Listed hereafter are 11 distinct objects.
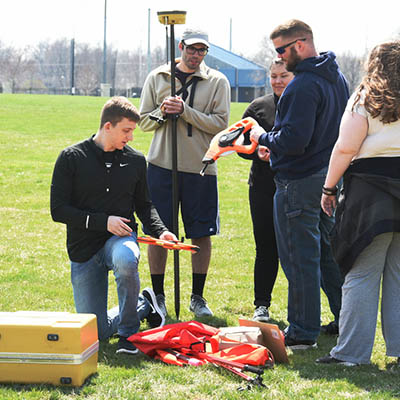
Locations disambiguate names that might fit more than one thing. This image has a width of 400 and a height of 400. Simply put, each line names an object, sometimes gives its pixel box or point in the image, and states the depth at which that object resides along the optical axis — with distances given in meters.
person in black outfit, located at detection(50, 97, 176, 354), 7.91
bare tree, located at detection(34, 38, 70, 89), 188.06
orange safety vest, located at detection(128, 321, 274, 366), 7.29
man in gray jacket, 9.98
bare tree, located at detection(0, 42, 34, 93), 167.01
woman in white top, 6.82
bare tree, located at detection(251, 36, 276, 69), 142.92
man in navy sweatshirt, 7.60
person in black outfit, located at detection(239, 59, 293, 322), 9.22
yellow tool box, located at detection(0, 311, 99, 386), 6.52
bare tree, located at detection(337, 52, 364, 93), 129.90
